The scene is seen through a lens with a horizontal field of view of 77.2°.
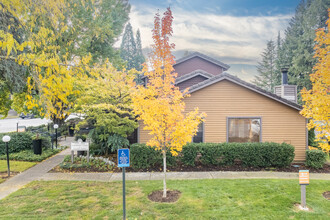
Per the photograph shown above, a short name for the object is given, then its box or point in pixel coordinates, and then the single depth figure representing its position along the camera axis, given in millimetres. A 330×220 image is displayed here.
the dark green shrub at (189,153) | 9648
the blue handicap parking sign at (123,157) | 4527
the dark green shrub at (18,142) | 11874
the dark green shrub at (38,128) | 17650
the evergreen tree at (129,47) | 56000
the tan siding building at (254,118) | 10891
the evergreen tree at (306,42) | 33094
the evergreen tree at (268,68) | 48750
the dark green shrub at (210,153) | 9719
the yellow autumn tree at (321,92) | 6520
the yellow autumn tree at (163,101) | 6285
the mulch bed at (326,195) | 6331
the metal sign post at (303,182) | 5434
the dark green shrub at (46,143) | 12834
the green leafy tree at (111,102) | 9969
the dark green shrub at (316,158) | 9805
